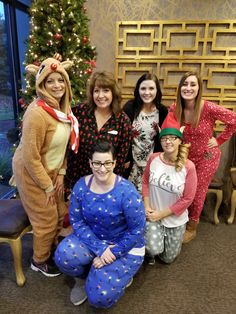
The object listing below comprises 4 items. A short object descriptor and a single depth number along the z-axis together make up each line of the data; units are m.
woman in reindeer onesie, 1.60
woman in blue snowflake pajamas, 1.49
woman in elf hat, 1.91
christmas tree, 2.55
